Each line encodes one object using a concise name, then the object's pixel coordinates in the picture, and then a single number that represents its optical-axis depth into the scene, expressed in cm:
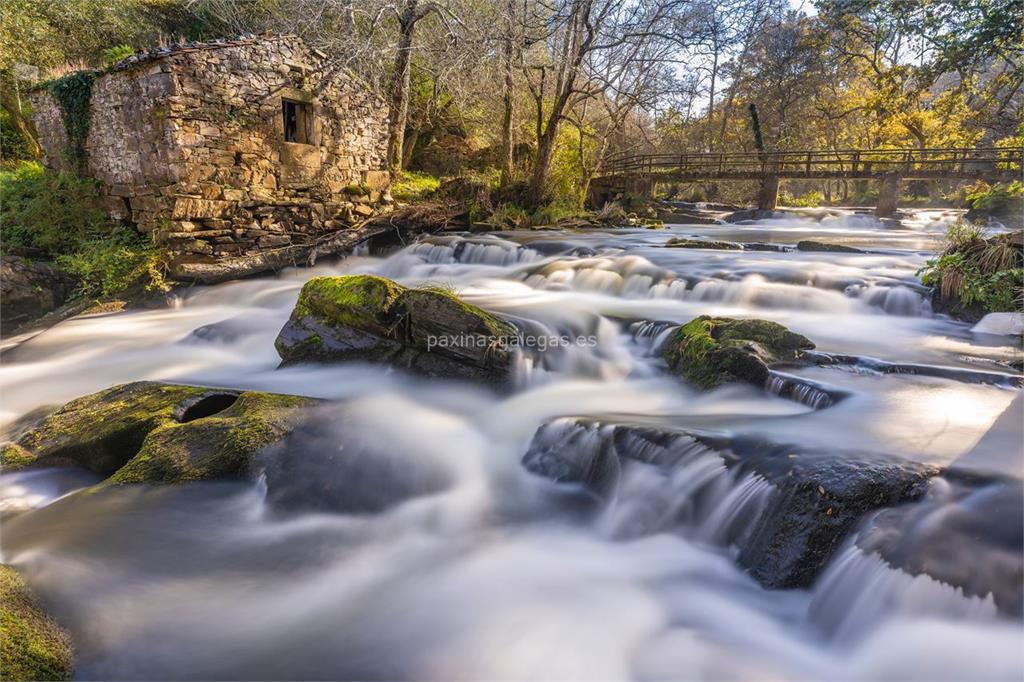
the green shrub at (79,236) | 936
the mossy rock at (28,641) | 210
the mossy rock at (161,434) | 370
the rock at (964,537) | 232
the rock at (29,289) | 859
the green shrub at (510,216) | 1409
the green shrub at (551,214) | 1516
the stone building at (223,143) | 918
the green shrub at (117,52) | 1209
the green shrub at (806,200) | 3117
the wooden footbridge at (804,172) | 1828
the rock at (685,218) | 2006
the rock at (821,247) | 1127
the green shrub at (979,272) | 628
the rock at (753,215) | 2107
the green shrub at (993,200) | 1740
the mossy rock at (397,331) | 523
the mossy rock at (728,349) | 472
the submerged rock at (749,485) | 279
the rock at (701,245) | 1161
